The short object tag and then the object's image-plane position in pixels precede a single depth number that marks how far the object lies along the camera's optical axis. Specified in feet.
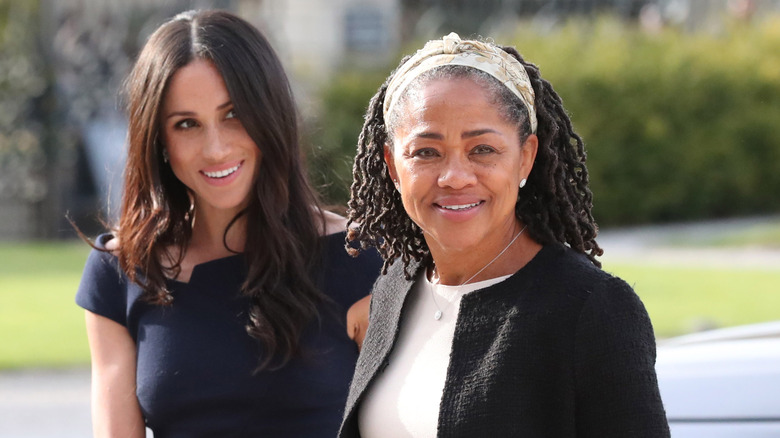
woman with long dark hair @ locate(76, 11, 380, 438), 18.16
